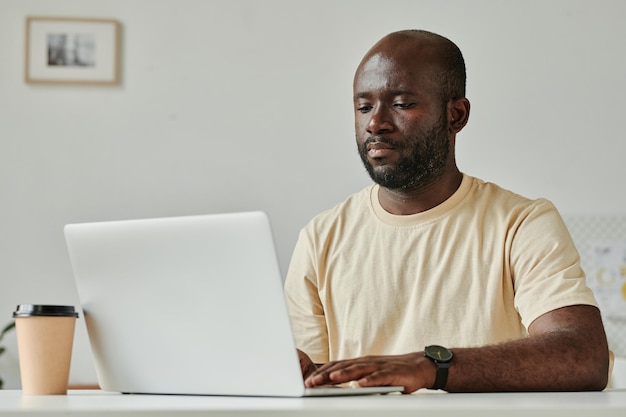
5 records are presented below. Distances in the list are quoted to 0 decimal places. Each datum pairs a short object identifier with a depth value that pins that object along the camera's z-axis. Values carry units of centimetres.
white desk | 165
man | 249
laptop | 181
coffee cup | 200
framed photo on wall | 411
